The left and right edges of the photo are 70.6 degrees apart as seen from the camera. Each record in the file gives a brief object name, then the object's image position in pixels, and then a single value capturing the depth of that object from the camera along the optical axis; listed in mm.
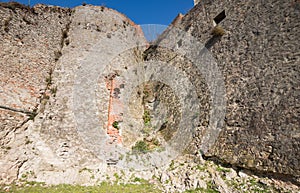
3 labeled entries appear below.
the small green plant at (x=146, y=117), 10719
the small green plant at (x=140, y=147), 8650
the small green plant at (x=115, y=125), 8933
